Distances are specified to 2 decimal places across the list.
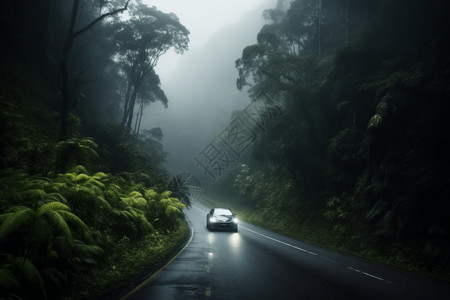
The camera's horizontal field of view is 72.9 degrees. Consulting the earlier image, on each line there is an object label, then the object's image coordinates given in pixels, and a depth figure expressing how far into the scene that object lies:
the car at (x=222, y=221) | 19.98
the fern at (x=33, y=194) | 6.89
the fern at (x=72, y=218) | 6.35
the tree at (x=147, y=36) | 32.12
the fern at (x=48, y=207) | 5.84
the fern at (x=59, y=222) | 5.91
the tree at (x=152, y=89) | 40.34
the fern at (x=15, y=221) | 5.11
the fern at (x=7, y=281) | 4.43
